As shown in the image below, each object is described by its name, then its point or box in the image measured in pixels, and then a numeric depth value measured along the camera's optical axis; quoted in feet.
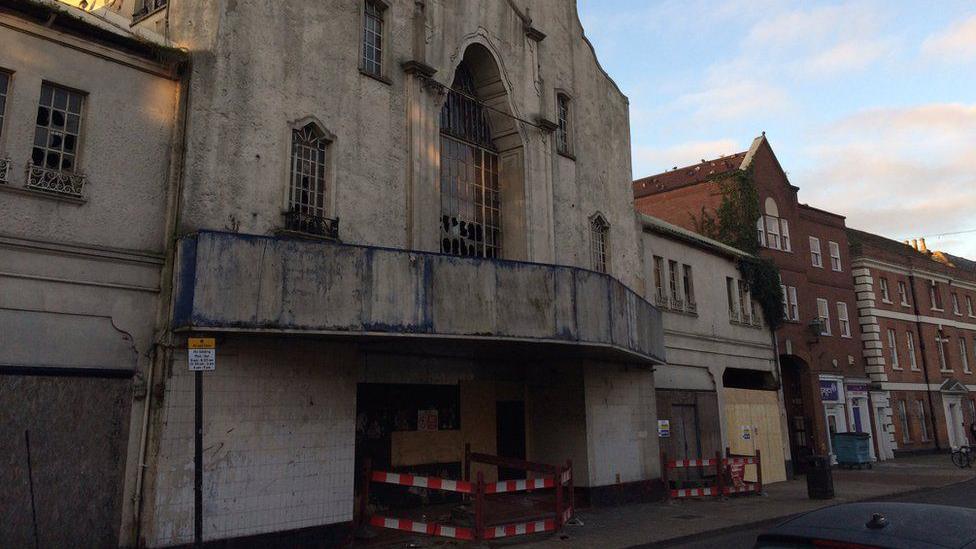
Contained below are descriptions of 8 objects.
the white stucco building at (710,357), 73.10
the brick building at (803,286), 99.25
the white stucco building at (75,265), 31.71
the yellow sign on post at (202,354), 28.37
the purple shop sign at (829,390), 101.75
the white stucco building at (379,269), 35.78
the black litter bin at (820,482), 63.31
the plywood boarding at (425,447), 49.39
